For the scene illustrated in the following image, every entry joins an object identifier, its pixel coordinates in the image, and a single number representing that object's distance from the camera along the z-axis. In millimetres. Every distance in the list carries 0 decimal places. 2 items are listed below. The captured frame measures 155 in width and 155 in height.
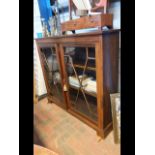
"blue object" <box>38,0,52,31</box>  1205
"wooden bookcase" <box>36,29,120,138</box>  984
